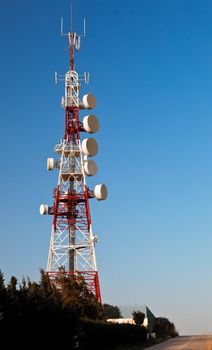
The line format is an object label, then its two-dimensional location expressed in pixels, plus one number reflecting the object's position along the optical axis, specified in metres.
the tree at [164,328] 80.62
